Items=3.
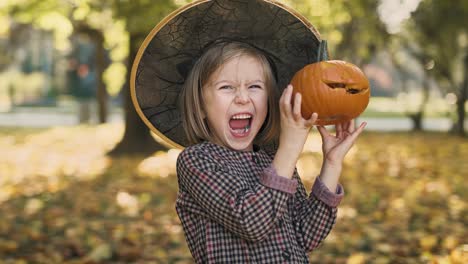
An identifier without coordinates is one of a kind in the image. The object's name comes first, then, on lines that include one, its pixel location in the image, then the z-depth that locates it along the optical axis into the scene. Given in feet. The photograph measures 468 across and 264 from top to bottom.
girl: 6.31
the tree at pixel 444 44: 62.34
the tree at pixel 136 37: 22.27
